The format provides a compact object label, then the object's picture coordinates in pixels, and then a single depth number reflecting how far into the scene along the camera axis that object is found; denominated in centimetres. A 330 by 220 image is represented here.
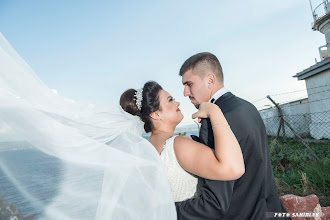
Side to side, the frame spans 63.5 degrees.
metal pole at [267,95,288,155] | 767
